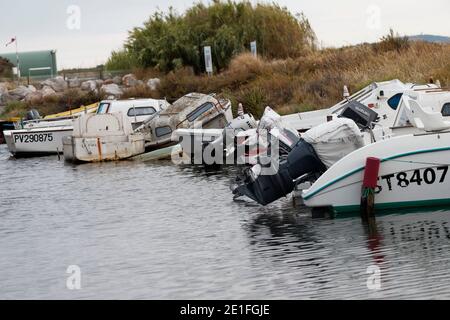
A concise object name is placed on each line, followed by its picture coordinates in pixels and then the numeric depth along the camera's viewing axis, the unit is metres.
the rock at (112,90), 63.23
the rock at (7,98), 70.38
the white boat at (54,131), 43.81
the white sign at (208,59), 58.62
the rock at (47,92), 66.56
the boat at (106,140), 39.62
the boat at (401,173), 20.30
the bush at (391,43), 50.02
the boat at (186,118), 39.34
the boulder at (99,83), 67.51
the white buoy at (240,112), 34.33
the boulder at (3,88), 72.49
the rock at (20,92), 70.41
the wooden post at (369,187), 20.19
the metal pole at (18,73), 78.96
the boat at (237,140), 24.06
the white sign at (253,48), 60.56
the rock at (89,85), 67.90
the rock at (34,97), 66.75
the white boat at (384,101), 25.02
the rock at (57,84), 70.55
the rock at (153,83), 62.07
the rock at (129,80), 66.75
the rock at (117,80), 69.28
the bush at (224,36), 65.44
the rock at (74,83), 70.41
